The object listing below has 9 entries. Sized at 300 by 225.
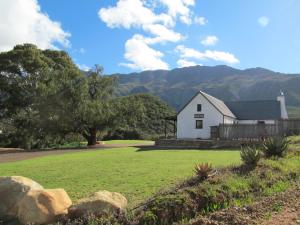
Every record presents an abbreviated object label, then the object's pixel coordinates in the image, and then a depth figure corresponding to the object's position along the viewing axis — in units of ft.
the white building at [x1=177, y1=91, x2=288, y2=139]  98.06
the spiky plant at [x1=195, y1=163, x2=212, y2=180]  21.07
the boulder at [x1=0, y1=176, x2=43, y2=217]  20.83
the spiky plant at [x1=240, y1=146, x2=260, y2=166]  24.82
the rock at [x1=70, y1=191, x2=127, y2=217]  18.34
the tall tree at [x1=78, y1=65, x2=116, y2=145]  81.13
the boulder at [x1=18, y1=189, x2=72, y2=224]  18.58
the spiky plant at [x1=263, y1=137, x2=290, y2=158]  29.73
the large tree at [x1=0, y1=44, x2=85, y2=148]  81.37
